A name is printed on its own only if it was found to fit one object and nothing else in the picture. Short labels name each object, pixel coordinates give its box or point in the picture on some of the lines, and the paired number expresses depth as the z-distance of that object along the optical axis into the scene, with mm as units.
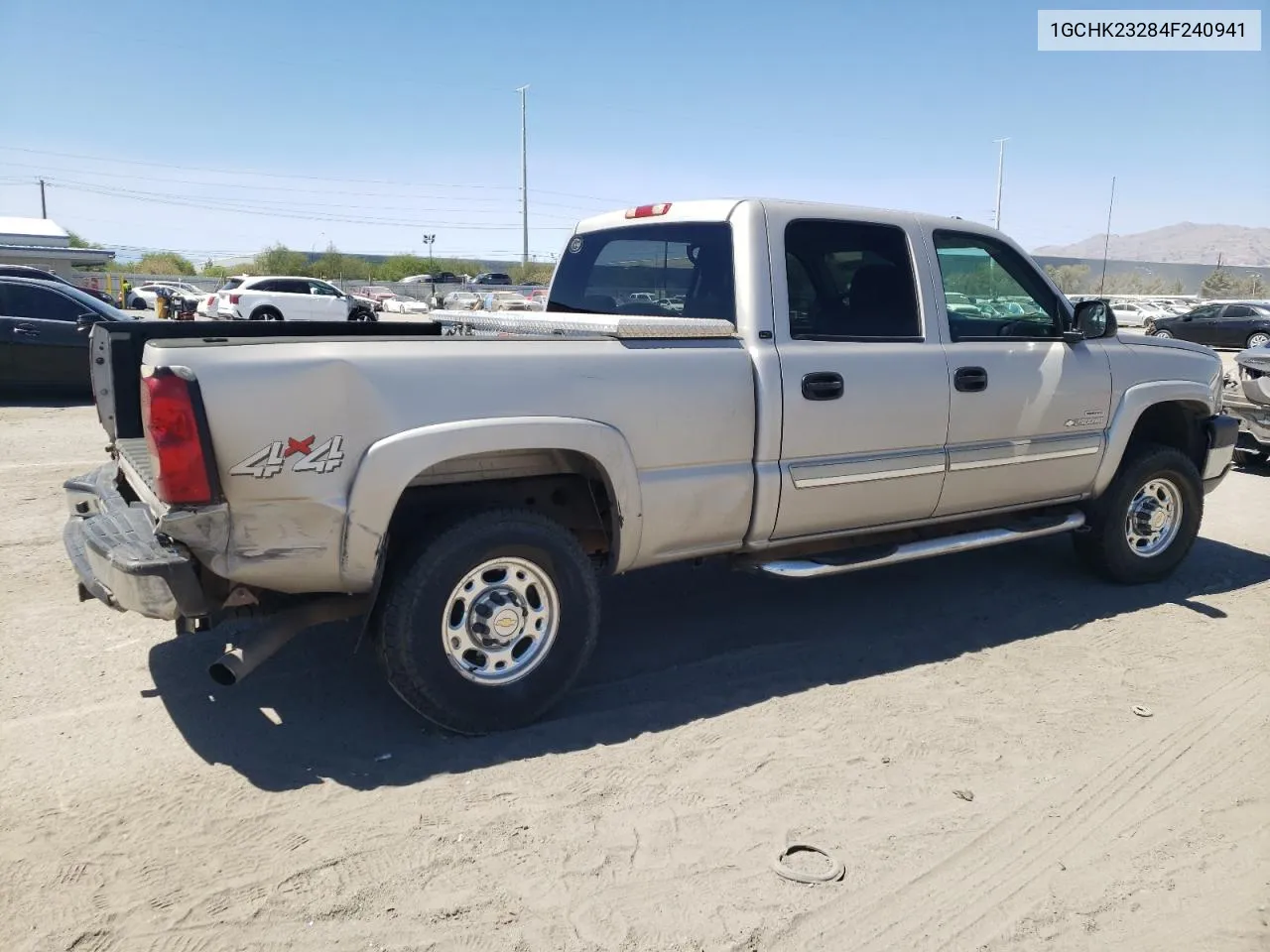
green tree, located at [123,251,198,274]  71625
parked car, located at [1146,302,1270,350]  27156
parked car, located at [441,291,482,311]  28011
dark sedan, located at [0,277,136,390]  11930
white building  39531
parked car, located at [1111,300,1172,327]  33303
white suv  26344
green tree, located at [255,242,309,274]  68938
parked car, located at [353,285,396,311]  40438
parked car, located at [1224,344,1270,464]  9195
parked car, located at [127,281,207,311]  35375
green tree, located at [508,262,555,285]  65050
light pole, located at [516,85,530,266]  63781
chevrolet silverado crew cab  3260
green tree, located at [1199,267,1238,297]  61281
